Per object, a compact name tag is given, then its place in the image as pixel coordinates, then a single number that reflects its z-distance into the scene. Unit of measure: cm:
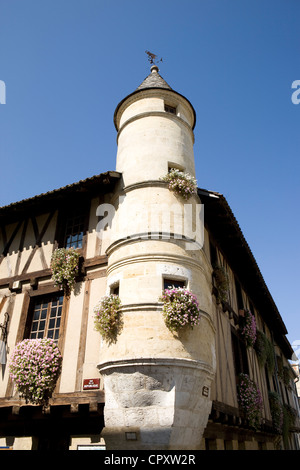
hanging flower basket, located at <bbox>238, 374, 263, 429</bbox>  997
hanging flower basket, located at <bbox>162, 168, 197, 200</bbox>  836
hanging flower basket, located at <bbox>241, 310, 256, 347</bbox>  1199
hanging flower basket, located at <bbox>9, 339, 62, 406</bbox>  751
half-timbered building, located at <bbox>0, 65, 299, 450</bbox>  644
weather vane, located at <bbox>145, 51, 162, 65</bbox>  1284
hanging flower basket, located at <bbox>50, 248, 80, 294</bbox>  853
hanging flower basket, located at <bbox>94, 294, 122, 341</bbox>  697
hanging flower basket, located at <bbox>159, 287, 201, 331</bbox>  668
